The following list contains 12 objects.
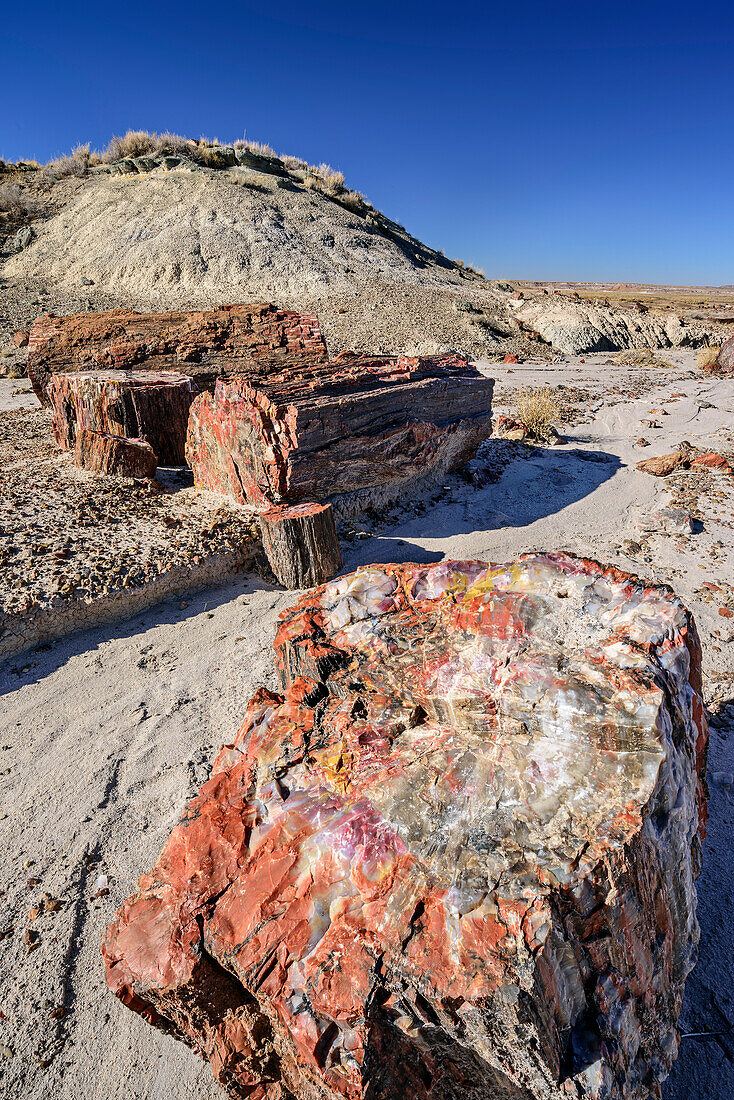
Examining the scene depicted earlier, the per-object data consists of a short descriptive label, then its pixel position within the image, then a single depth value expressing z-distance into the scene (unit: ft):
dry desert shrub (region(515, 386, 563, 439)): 25.84
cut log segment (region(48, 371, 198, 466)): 18.16
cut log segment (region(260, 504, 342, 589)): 13.44
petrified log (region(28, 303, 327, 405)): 24.43
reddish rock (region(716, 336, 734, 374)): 41.38
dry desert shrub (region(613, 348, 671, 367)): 44.73
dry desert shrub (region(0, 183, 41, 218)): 58.80
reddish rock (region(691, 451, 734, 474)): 21.43
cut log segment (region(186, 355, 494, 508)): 15.53
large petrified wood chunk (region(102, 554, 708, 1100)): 3.89
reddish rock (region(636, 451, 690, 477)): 21.71
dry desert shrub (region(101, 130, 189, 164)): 67.82
